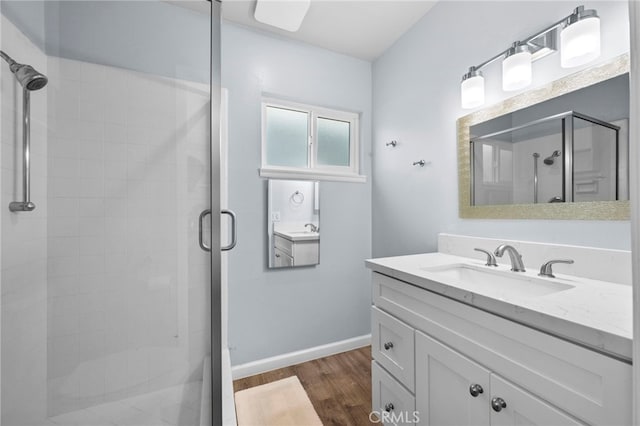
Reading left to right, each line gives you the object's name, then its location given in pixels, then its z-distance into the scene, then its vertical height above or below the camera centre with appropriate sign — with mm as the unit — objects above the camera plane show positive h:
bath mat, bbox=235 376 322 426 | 1415 -1112
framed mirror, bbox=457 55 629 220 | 931 +259
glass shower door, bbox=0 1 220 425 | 992 -5
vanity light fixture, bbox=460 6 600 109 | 936 +650
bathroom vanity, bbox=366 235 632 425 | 590 -378
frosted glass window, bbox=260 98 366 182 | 1979 +572
